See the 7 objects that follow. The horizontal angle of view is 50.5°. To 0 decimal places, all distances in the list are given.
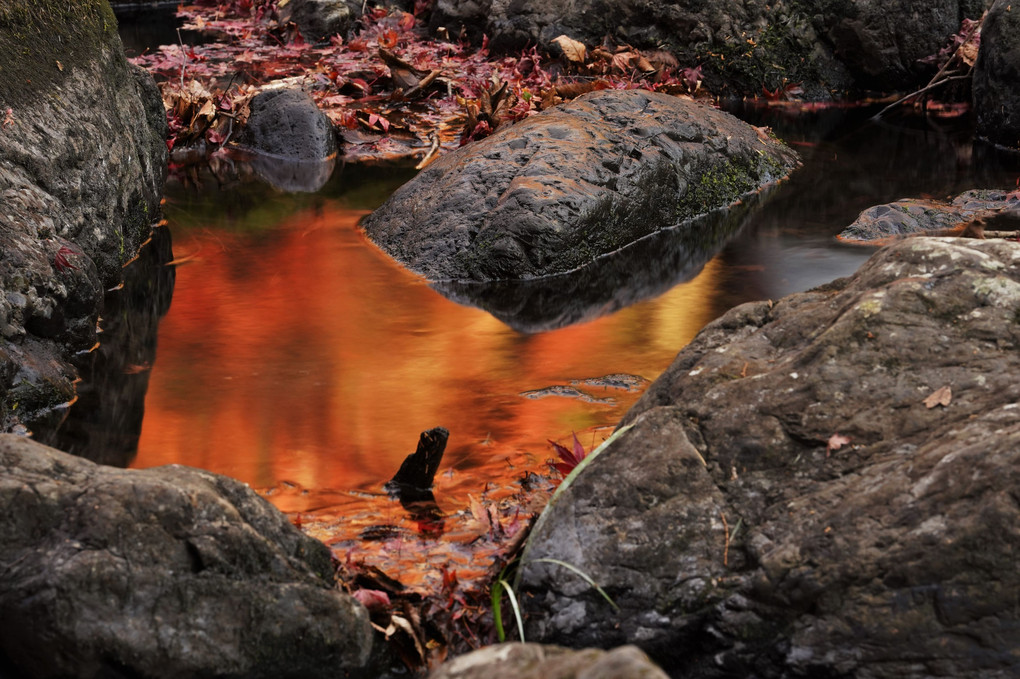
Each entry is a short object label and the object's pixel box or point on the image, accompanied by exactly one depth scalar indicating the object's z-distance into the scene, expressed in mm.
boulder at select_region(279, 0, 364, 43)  15320
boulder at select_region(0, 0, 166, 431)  5168
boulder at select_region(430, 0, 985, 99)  12969
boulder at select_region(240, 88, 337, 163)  10484
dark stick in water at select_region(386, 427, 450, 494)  4109
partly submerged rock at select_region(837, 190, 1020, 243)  7879
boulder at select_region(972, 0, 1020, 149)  10305
